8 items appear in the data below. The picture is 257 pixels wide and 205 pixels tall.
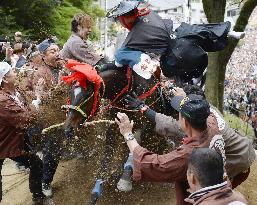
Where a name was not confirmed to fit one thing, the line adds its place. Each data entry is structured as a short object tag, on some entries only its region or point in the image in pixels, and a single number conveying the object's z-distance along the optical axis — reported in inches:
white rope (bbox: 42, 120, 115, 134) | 190.1
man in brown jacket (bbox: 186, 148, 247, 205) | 103.5
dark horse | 197.9
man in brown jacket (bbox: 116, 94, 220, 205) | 132.6
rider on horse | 197.9
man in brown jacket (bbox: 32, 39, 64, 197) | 217.5
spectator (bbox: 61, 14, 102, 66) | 248.4
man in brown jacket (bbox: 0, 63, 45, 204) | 181.8
